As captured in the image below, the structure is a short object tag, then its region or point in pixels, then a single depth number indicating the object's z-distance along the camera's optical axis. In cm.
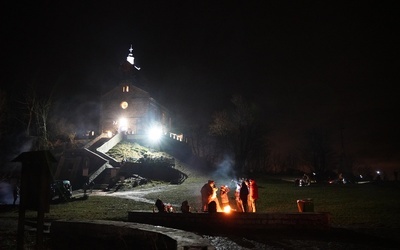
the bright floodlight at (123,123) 6602
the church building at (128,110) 6588
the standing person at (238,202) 1637
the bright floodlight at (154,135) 5654
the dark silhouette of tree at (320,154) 6032
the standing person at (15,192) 2255
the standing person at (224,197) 1609
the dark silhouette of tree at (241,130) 5275
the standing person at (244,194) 1562
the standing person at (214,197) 1576
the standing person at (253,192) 1614
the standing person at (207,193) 1573
